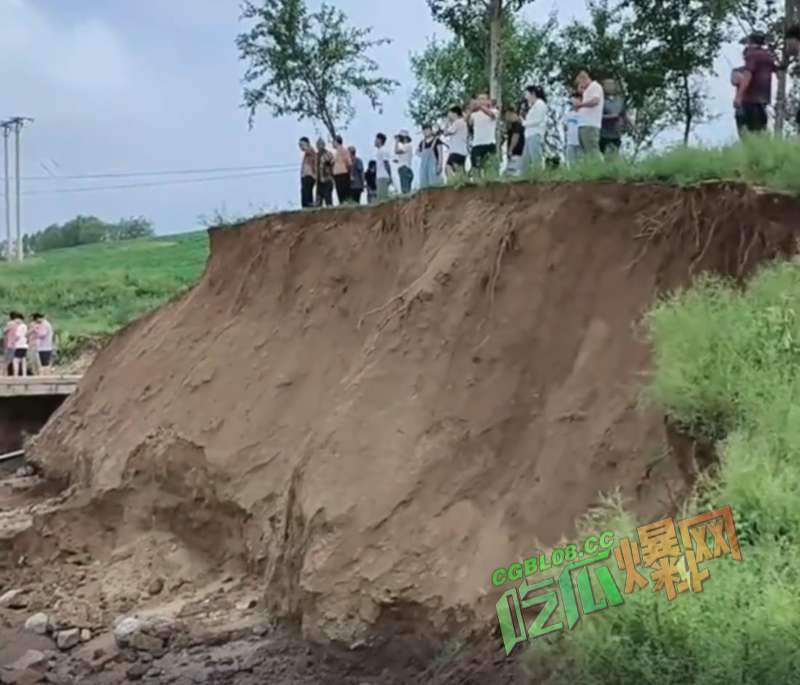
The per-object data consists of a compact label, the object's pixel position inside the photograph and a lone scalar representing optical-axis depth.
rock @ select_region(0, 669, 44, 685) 9.41
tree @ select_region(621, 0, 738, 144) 23.69
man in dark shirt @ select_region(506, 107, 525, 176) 11.97
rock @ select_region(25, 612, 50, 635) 10.73
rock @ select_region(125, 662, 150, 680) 9.07
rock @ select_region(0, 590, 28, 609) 11.45
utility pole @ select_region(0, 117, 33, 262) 47.14
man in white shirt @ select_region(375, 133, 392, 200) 15.42
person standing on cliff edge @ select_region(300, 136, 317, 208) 15.93
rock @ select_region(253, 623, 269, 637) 9.08
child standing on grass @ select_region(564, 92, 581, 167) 11.55
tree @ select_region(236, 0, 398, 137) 28.80
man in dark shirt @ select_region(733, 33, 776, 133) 10.60
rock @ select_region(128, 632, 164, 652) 9.48
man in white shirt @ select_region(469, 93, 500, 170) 12.76
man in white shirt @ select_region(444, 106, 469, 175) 13.29
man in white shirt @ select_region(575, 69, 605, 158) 11.40
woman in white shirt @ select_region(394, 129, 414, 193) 15.20
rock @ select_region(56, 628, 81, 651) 10.24
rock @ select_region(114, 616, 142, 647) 9.70
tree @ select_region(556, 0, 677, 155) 24.52
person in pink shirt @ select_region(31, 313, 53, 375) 22.64
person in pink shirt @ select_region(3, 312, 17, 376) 21.70
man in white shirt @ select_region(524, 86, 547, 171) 11.87
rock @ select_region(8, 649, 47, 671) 9.82
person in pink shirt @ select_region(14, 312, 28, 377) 21.62
